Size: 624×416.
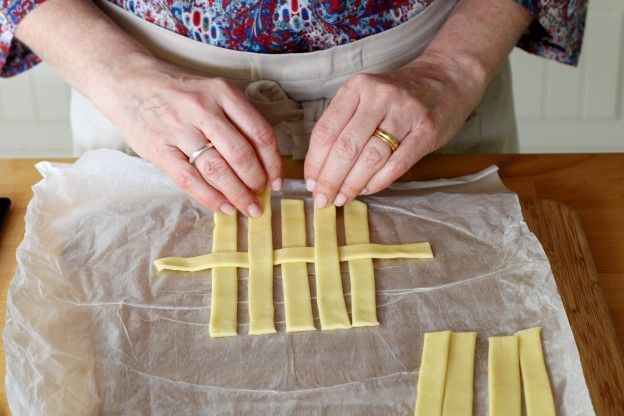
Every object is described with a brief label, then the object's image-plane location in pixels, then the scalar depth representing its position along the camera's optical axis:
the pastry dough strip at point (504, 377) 0.94
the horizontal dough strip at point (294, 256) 1.14
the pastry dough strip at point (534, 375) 0.94
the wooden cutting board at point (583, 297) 0.99
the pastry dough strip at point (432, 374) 0.94
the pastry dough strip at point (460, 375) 0.94
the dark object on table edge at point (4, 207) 1.29
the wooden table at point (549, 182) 1.25
